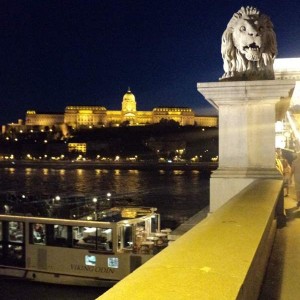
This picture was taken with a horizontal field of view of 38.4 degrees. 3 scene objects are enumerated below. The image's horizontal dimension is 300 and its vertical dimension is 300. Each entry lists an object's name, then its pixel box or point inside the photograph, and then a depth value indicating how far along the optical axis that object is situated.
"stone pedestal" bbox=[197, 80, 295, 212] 4.80
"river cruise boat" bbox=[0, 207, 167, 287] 14.84
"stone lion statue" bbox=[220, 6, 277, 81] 4.90
